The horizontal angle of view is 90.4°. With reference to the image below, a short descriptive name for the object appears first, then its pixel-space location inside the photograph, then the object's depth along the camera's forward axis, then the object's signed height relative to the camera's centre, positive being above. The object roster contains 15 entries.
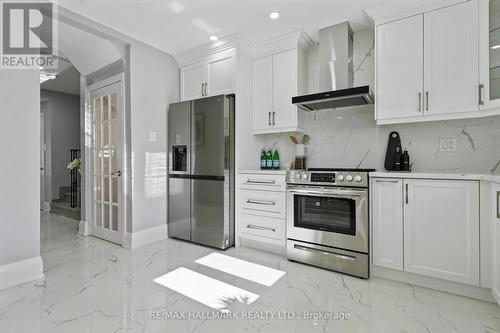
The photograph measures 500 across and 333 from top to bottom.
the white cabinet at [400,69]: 2.25 +0.90
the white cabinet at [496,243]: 1.63 -0.53
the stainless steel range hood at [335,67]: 2.68 +1.10
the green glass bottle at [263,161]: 3.34 +0.05
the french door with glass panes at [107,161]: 3.15 +0.05
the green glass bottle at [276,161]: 3.29 +0.05
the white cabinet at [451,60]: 2.03 +0.89
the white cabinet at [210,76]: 3.12 +1.18
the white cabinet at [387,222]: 2.11 -0.50
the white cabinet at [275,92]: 2.99 +0.91
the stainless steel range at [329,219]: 2.24 -0.54
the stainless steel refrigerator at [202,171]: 2.97 -0.08
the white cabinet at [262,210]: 2.76 -0.53
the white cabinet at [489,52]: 1.95 +0.90
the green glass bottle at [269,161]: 3.31 +0.05
